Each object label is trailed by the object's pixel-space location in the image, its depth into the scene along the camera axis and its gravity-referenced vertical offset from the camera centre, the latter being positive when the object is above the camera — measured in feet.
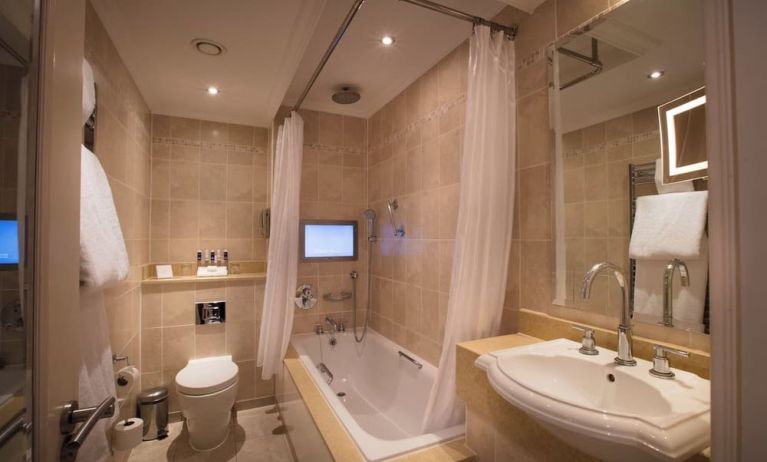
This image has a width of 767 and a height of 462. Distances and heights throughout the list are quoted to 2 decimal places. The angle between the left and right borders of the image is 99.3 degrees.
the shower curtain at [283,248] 7.32 -0.25
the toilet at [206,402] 6.72 -3.46
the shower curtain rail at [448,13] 4.58 +3.21
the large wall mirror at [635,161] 3.26 +0.85
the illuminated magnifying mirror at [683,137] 3.15 +0.99
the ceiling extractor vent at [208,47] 5.81 +3.48
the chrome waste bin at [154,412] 7.33 -3.98
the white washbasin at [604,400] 2.21 -1.36
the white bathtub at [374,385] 4.87 -3.38
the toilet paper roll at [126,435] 5.62 -3.43
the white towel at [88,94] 3.48 +1.58
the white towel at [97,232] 3.21 +0.06
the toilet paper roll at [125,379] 5.68 -2.51
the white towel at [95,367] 3.18 -1.36
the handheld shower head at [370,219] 9.16 +0.49
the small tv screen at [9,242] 1.70 -0.02
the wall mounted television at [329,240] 9.21 -0.10
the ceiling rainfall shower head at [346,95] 8.20 +3.57
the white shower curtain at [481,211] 4.66 +0.35
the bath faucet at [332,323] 9.28 -2.48
